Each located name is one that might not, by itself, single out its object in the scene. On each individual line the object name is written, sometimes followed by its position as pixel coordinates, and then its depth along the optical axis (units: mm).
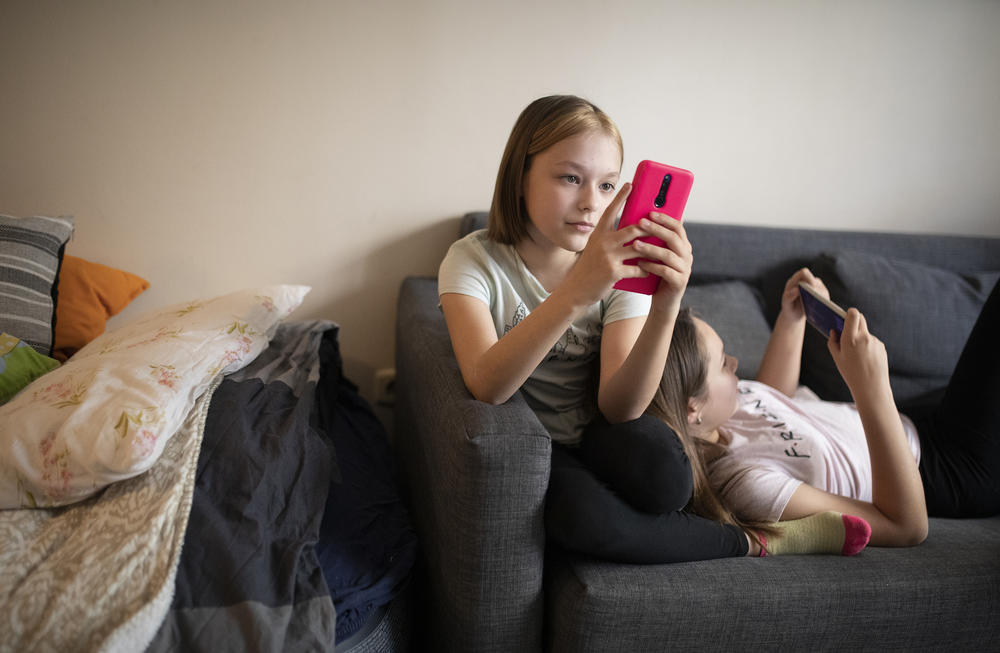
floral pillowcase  813
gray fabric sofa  841
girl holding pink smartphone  866
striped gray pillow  1260
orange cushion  1421
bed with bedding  724
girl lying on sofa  1021
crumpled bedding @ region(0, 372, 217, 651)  687
